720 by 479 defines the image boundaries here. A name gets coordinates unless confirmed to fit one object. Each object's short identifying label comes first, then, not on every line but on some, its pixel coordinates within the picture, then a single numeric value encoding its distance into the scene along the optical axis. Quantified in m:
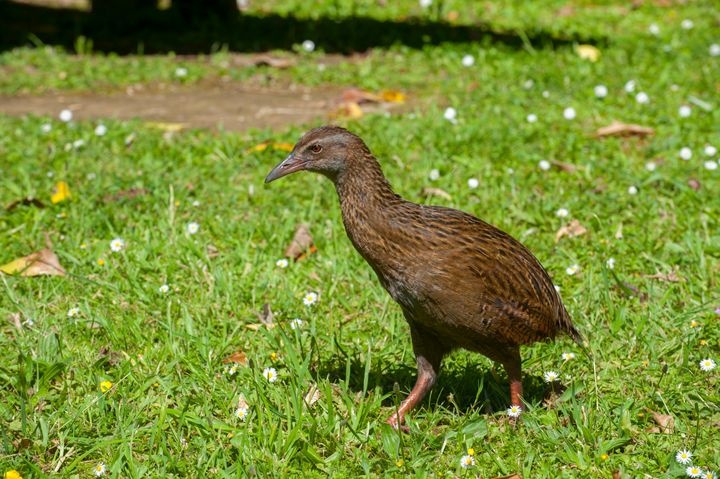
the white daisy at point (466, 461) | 7.08
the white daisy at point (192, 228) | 10.84
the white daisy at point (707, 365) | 8.10
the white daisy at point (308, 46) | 17.78
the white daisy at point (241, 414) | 7.69
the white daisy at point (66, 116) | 14.37
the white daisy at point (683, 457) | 7.00
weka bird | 7.34
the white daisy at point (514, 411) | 7.64
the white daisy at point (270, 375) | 8.16
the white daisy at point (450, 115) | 14.13
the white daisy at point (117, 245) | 10.33
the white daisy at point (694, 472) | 6.84
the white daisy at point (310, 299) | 9.45
